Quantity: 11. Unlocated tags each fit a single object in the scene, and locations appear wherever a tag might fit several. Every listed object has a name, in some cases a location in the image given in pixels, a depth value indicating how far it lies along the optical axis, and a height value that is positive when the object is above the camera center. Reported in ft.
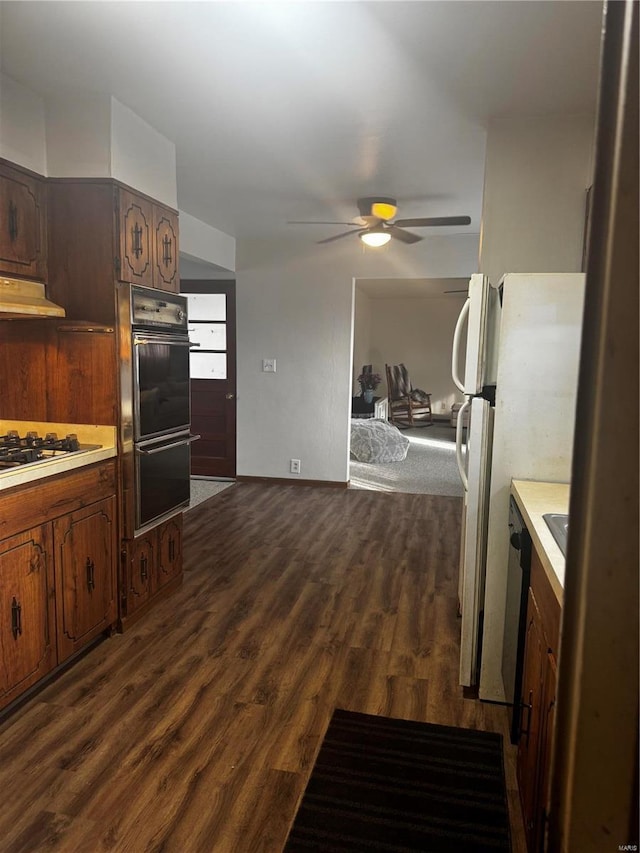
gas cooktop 7.82 -1.27
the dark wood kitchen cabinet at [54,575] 7.13 -2.91
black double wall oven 9.17 -0.68
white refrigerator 7.07 -0.59
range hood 7.88 +0.86
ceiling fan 13.24 +3.37
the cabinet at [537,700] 4.41 -2.75
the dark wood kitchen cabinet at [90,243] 8.91 +1.81
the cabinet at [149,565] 9.64 -3.57
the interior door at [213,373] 20.15 -0.30
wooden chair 33.71 -1.71
